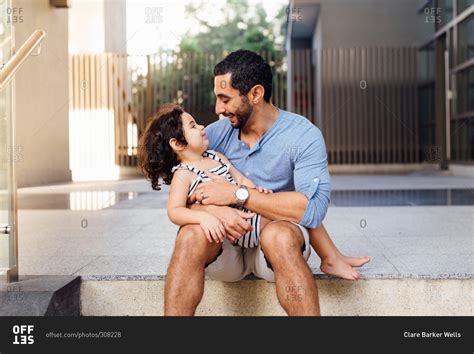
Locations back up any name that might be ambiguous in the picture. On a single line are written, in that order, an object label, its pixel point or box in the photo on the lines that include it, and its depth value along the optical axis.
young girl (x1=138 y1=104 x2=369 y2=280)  2.03
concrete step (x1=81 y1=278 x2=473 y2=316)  2.21
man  1.85
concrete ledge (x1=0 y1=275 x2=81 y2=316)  2.03
